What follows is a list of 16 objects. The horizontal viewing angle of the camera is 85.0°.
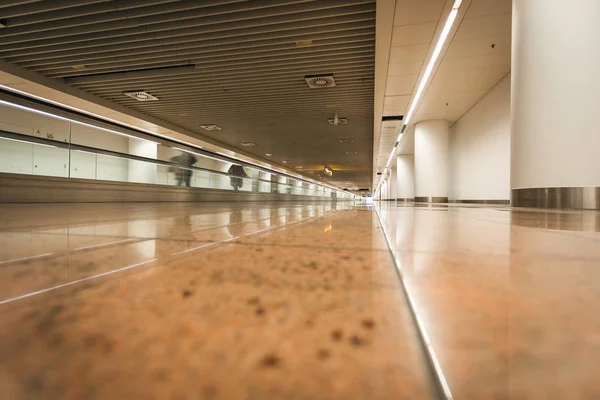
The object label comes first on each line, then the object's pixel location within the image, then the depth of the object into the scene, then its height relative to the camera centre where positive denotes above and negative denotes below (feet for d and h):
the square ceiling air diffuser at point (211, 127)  44.60 +10.20
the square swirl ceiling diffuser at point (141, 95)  31.90 +10.39
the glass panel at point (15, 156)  21.01 +3.10
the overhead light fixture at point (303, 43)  22.21 +10.91
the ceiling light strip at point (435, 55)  18.74 +10.86
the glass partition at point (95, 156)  24.18 +3.99
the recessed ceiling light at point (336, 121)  39.93 +10.24
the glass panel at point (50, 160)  24.80 +3.01
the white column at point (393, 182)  92.27 +5.75
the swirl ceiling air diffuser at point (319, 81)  27.81 +10.50
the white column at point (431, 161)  42.55 +5.53
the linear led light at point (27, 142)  22.96 +4.07
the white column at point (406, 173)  69.21 +6.19
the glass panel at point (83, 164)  25.21 +2.80
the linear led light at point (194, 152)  41.30 +6.41
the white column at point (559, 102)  9.92 +3.28
